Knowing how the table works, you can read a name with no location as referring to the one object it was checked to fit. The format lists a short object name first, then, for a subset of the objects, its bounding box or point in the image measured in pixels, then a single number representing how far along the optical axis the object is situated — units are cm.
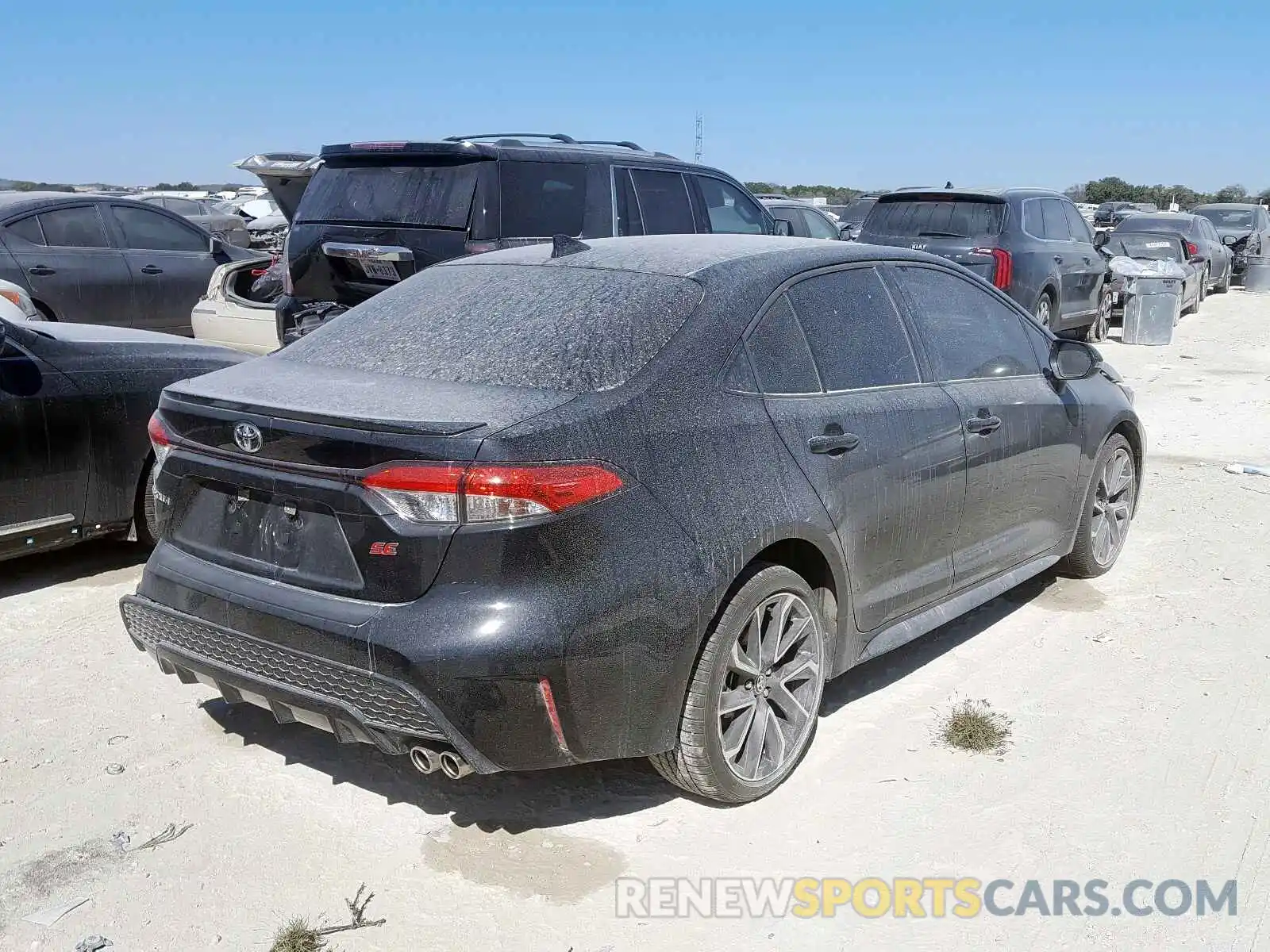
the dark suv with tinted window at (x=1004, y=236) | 1226
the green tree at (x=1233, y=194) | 7338
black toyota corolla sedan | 311
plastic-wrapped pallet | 1583
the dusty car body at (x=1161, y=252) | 1873
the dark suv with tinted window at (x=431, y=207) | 737
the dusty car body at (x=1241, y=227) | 2608
